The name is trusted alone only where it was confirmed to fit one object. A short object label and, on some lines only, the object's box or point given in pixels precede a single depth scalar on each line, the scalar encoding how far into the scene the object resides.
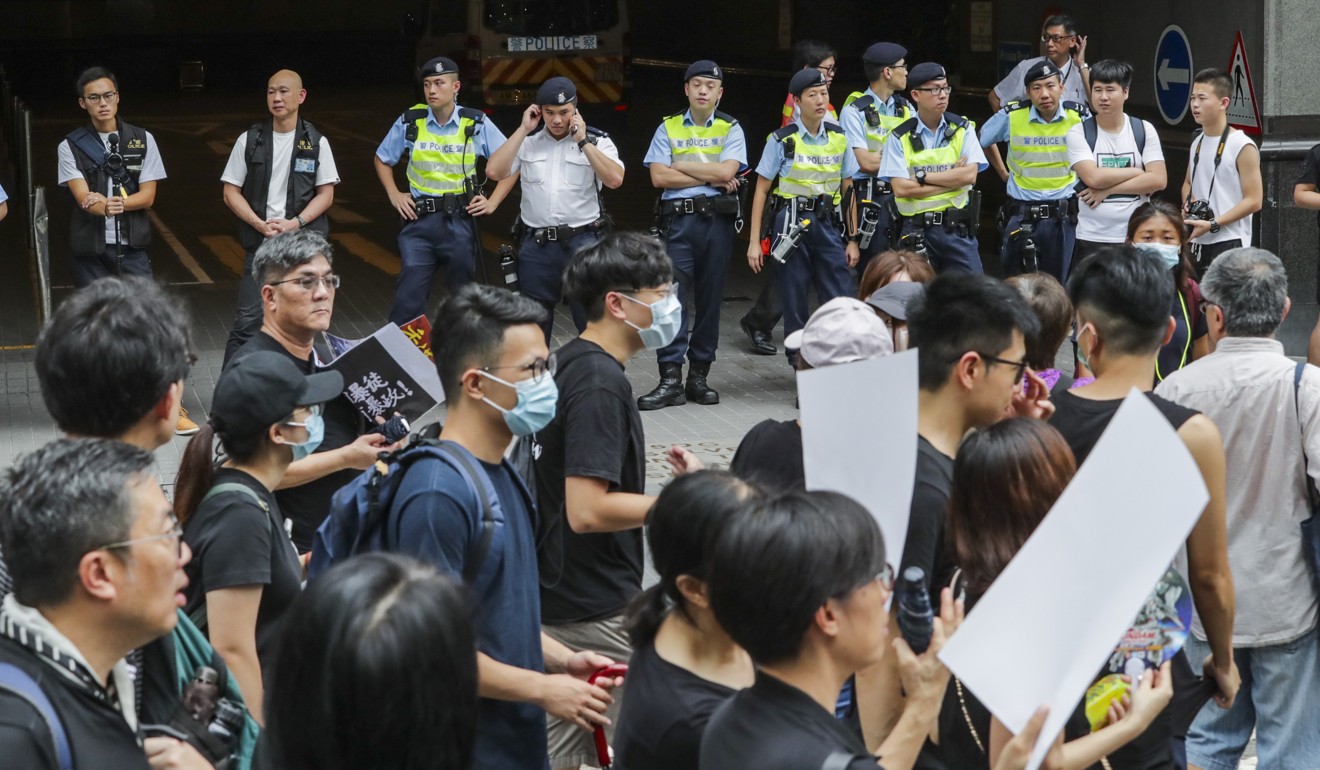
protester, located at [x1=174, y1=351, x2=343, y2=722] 3.49
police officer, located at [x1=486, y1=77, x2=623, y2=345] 10.04
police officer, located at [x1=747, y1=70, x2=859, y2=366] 10.21
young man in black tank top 3.89
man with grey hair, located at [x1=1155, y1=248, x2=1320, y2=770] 4.64
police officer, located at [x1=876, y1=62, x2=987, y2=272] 10.02
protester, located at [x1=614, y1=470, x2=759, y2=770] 3.00
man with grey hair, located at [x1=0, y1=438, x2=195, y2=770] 2.58
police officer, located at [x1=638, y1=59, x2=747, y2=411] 10.26
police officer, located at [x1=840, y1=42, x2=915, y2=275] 10.47
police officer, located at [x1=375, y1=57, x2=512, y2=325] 10.31
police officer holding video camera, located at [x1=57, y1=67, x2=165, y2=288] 9.77
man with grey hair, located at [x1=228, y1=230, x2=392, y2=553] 4.73
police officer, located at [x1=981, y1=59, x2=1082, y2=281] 10.27
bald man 9.93
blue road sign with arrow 13.69
